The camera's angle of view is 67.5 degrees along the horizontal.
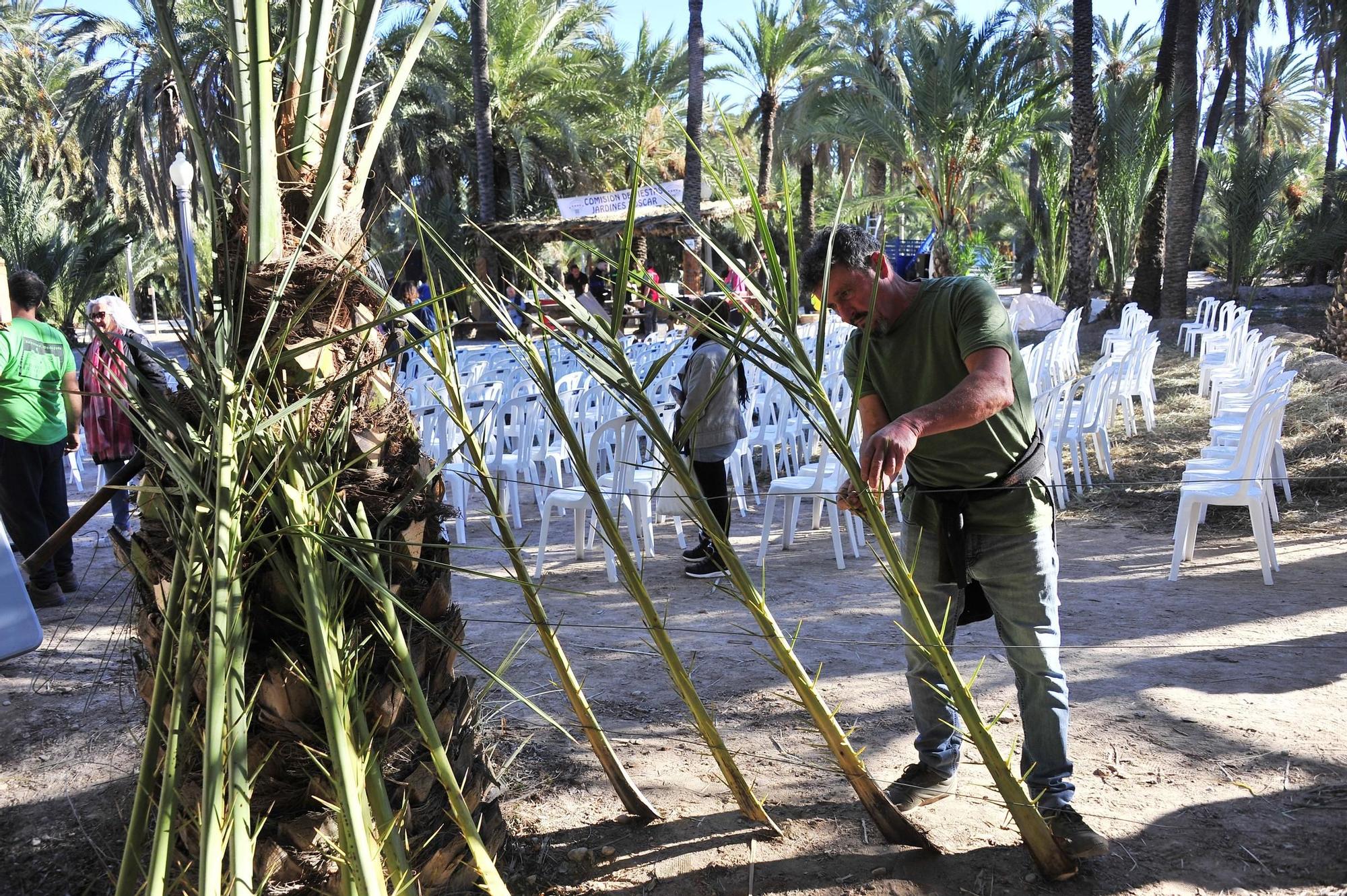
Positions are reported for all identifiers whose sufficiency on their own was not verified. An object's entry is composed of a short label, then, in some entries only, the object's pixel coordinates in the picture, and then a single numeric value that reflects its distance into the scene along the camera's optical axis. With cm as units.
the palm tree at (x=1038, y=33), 3066
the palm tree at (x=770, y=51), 2409
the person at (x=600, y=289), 2266
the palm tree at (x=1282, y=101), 3969
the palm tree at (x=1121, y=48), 3381
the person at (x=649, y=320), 2097
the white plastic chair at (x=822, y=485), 602
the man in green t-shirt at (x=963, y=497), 264
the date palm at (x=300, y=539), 161
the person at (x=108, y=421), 557
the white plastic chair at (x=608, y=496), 564
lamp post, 1012
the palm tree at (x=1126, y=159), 1841
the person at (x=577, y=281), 2333
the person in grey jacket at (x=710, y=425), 550
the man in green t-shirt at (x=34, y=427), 523
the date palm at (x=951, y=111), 1898
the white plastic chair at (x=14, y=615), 313
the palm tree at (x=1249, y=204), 2022
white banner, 2120
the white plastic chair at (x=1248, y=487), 512
